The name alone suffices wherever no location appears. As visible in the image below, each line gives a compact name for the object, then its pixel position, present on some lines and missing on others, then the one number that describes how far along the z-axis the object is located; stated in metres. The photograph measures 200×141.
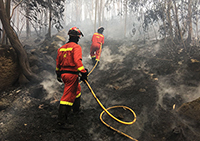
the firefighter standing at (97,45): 6.02
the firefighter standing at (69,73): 2.46
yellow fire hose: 2.21
